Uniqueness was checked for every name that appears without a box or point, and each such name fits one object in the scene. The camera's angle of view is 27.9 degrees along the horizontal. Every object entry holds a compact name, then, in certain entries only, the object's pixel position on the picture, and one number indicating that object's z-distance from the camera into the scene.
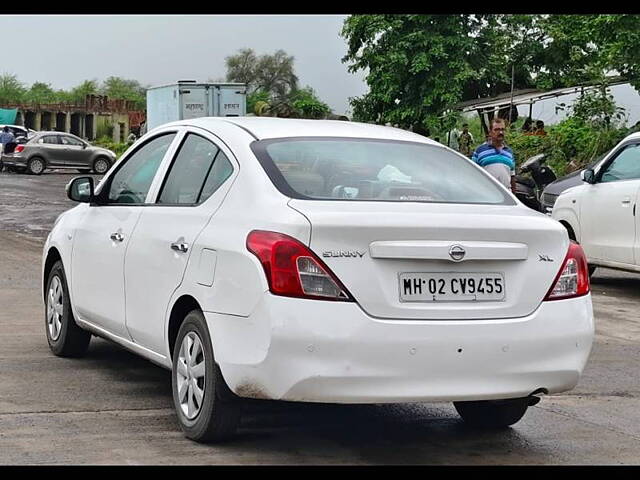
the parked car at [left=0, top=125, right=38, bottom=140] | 57.69
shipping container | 35.28
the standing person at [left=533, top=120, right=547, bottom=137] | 32.88
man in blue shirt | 13.00
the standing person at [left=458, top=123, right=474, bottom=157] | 35.38
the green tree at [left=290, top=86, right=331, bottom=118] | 44.66
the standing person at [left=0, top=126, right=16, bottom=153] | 48.07
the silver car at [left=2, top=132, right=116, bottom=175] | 45.50
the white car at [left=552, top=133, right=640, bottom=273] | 13.48
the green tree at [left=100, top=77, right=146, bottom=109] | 128.62
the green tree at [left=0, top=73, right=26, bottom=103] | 129.05
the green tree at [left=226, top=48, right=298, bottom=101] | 117.50
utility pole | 38.30
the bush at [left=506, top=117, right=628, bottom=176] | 29.27
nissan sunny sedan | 5.57
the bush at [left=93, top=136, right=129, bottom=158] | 67.71
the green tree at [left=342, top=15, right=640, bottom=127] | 43.53
